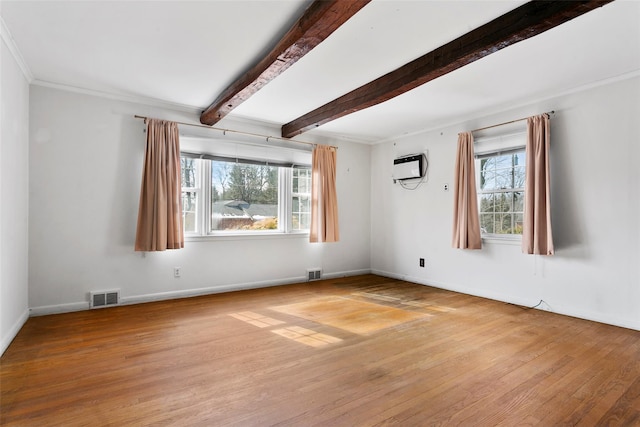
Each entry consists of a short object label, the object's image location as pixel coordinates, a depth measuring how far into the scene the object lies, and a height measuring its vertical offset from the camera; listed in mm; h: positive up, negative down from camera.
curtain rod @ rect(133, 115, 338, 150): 4291 +1169
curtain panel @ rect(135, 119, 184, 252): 3879 +249
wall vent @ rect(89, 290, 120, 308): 3721 -979
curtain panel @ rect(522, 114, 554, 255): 3578 +226
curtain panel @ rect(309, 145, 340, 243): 5281 +231
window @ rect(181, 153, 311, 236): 4469 +253
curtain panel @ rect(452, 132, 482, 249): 4355 +163
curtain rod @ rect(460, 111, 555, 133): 3719 +1122
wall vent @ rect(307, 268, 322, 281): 5372 -1004
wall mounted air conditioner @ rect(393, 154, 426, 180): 5156 +749
